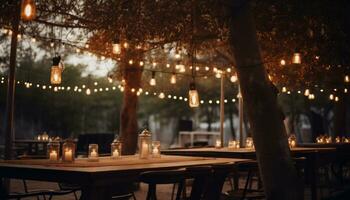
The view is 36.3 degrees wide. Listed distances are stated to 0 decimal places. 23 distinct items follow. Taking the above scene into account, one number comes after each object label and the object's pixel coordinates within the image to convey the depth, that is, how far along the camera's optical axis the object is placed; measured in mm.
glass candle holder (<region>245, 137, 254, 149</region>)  9580
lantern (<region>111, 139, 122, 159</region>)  5986
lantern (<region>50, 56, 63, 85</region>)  6285
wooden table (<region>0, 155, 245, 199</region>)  4102
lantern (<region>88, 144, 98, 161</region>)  5395
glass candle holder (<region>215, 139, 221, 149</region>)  9330
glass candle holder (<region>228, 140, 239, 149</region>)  9189
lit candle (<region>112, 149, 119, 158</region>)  5914
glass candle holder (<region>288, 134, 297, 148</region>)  9936
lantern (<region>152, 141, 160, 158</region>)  6214
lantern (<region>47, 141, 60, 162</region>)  5191
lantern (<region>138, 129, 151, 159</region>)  5969
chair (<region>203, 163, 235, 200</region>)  5702
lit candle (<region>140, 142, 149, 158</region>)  5949
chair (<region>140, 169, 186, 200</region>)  4379
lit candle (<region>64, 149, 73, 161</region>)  4973
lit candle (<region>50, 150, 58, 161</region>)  5180
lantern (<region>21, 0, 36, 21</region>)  5094
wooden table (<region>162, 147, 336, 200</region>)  7785
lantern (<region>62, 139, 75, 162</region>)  4977
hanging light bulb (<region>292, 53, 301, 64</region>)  7994
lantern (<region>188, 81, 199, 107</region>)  6629
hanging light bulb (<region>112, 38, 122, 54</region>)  7016
